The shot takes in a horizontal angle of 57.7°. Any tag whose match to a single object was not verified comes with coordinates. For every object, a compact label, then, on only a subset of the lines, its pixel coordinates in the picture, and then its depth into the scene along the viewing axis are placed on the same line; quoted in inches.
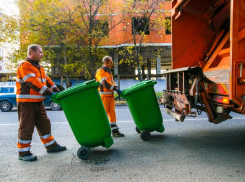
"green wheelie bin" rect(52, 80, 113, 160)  119.5
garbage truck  106.5
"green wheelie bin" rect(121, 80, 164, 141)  150.1
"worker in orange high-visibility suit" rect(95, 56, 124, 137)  166.7
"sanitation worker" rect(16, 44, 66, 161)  121.6
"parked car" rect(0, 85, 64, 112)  368.5
